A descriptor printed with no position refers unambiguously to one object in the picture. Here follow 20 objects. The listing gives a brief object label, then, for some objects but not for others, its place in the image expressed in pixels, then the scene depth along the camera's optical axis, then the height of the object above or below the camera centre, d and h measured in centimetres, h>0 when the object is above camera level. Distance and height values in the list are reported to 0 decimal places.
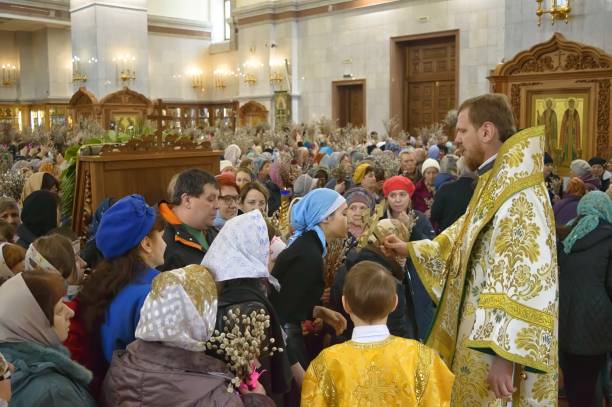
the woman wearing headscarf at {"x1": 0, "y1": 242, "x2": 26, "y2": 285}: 373 -70
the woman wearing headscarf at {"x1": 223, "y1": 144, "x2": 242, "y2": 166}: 1120 -25
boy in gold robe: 264 -98
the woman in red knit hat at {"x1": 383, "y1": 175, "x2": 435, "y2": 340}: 518 -78
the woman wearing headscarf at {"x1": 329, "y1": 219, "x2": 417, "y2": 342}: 398 -90
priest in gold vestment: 268 -64
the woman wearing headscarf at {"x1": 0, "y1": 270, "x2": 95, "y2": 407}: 234 -79
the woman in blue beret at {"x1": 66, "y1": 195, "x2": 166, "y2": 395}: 291 -70
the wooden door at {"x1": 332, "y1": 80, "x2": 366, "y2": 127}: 2322 +124
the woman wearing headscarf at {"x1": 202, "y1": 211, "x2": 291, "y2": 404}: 277 -60
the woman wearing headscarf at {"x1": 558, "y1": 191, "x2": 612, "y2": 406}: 451 -106
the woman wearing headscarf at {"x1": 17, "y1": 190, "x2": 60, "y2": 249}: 537 -62
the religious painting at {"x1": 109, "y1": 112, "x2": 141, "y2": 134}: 2159 +88
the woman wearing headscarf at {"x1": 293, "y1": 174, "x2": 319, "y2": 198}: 793 -58
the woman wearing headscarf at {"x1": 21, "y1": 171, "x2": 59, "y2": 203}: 699 -44
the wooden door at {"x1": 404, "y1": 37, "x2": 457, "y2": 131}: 2109 +185
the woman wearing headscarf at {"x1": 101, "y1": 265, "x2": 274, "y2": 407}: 237 -84
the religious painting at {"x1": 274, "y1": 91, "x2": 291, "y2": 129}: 2405 +124
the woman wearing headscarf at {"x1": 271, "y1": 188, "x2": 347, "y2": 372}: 378 -78
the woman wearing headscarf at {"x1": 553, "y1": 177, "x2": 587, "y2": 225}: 622 -70
